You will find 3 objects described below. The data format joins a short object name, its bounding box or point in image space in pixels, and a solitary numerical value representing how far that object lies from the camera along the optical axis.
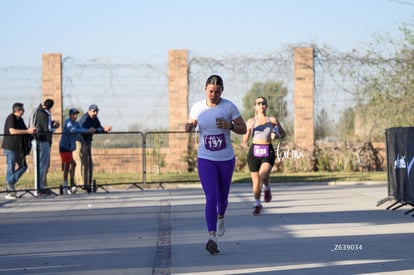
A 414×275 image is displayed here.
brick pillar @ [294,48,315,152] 27.62
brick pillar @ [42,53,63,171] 27.70
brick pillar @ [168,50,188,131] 27.64
